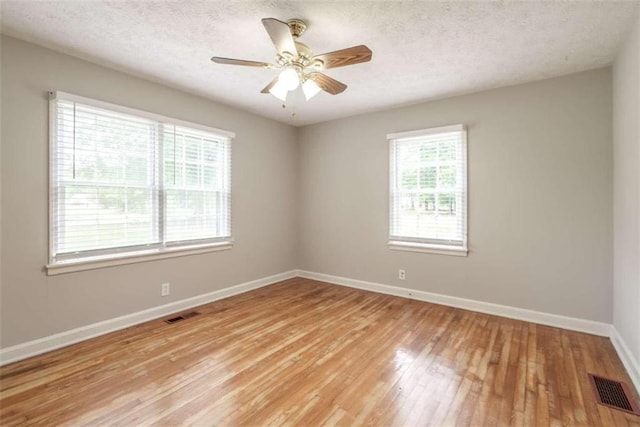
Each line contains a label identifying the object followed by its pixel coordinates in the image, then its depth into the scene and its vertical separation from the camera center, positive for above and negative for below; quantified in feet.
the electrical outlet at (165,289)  11.21 -2.88
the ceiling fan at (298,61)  6.51 +3.73
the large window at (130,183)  8.89 +1.06
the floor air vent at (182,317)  10.76 -3.84
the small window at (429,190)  12.26 +1.02
